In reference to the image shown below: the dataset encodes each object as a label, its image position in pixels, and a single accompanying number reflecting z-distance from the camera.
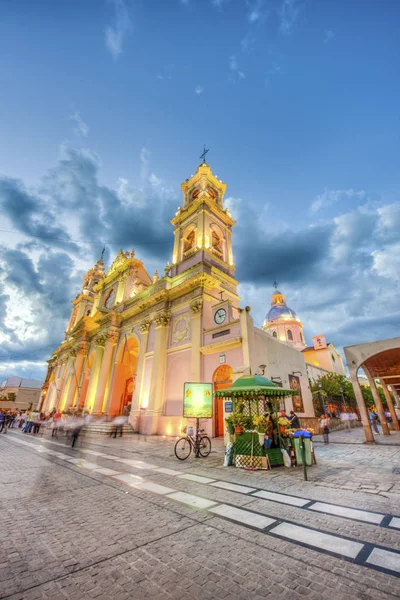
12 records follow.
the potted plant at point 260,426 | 7.64
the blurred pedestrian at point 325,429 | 13.41
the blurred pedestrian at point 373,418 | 16.24
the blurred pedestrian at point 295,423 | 11.31
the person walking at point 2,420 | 18.64
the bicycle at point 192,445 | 9.01
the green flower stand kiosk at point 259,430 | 7.46
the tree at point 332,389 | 28.50
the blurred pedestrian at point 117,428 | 17.02
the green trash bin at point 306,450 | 7.43
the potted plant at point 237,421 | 8.06
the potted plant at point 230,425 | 8.47
